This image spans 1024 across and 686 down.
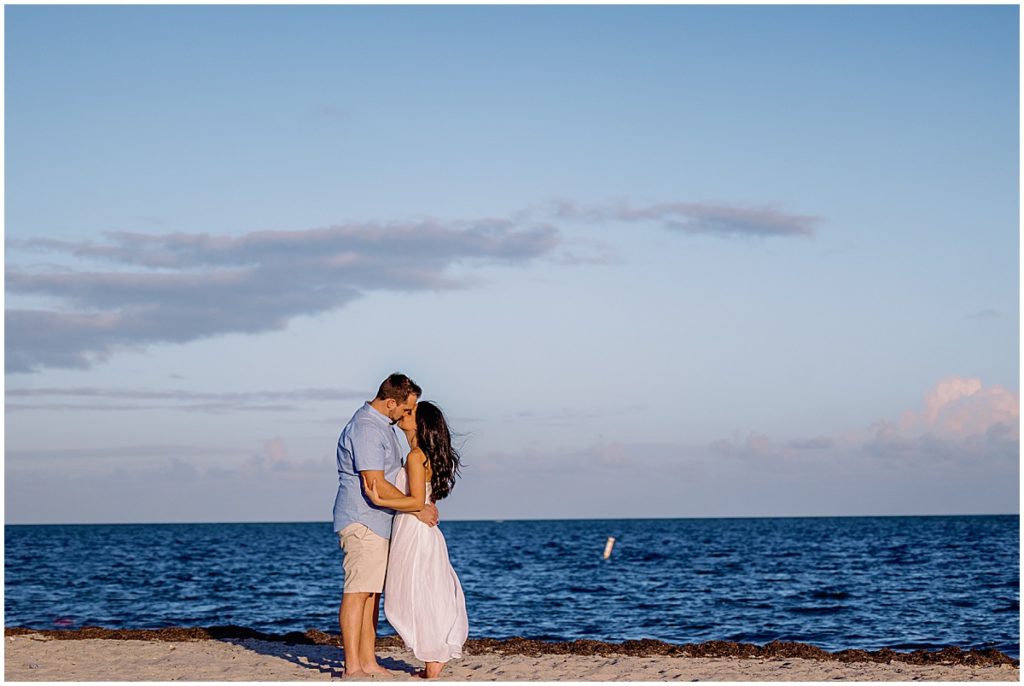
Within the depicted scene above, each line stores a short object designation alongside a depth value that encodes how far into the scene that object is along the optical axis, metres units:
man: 8.87
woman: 8.97
